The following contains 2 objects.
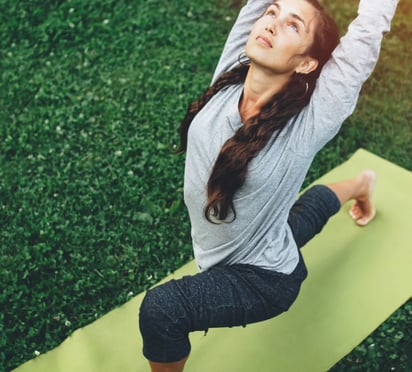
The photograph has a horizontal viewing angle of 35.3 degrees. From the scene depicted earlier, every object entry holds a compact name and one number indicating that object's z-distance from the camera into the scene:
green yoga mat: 2.93
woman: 2.36
